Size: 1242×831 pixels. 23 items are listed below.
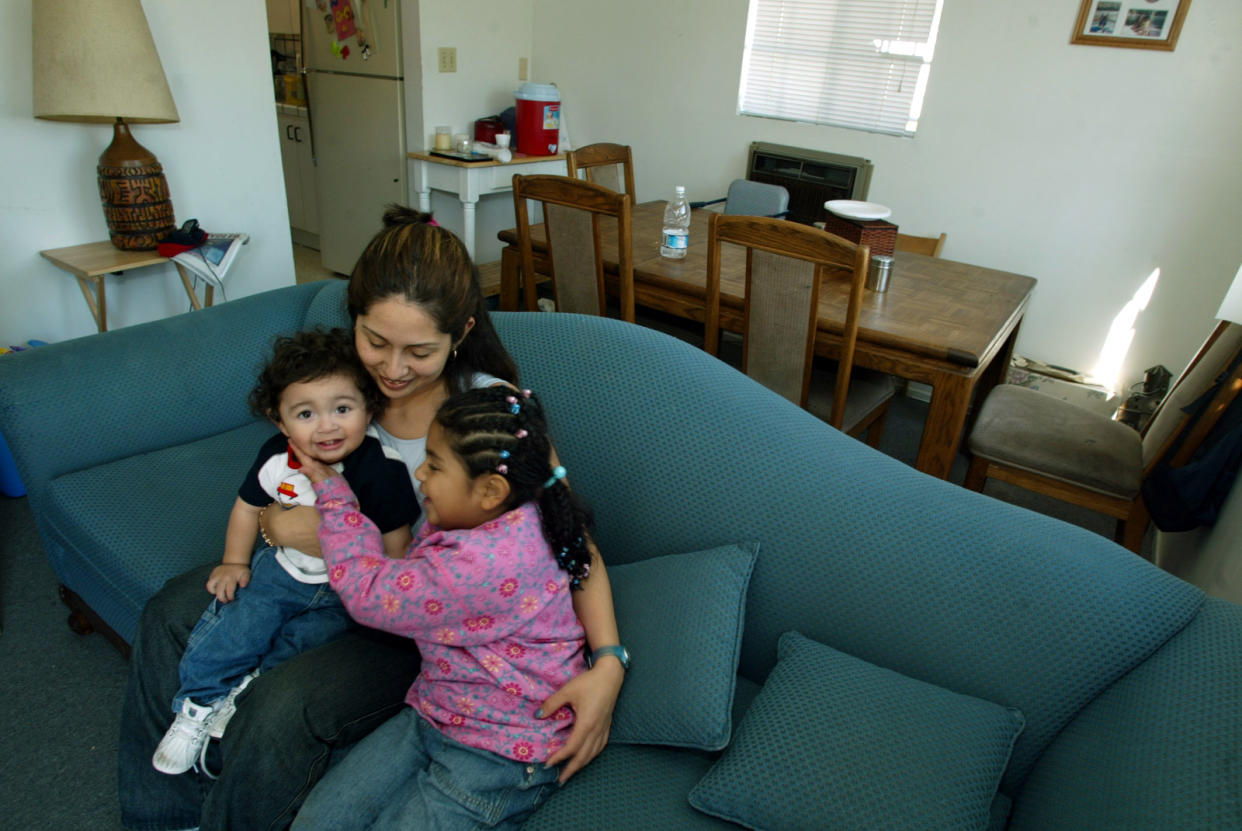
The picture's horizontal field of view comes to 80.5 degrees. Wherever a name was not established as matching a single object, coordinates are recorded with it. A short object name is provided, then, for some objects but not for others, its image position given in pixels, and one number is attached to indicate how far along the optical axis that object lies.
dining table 1.93
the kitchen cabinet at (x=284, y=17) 4.28
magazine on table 2.56
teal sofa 0.95
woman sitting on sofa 1.03
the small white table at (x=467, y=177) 3.62
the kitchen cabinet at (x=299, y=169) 4.42
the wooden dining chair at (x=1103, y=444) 1.87
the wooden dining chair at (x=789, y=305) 1.83
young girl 0.96
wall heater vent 3.29
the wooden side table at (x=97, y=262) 2.37
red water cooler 3.76
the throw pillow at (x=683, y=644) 1.08
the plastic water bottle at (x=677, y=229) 2.45
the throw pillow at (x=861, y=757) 0.93
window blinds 3.08
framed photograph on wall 2.57
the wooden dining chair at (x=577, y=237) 2.17
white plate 2.32
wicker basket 2.33
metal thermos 2.35
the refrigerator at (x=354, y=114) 3.75
